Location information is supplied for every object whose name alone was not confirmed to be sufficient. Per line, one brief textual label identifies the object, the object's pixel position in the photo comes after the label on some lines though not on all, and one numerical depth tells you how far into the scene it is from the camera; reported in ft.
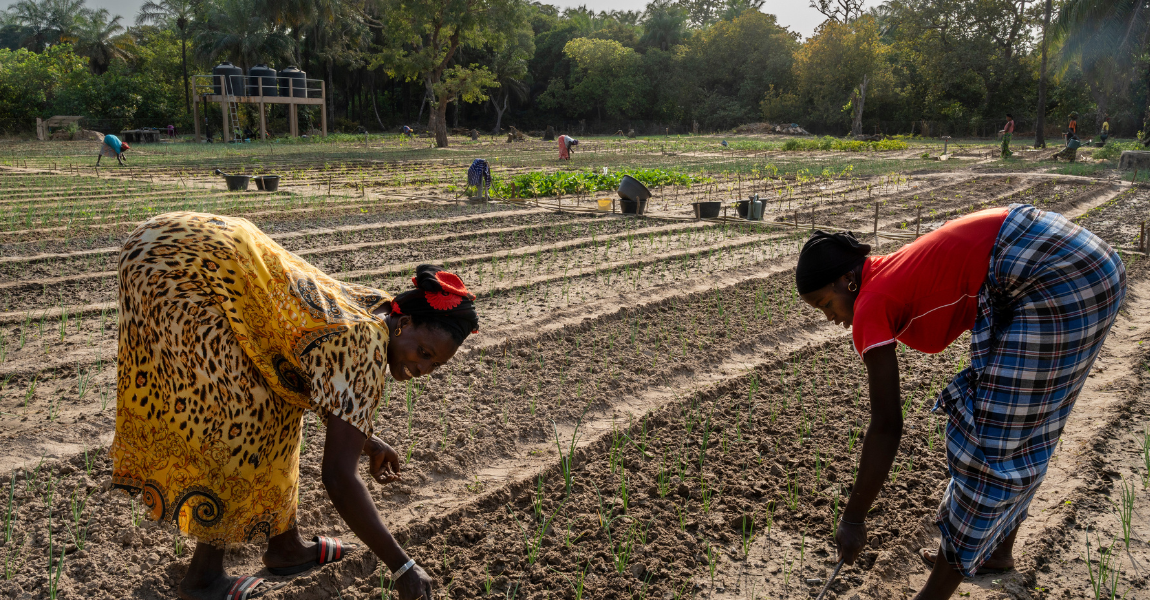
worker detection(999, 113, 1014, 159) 65.87
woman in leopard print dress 5.74
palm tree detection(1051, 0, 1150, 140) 71.97
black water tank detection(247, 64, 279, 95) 94.99
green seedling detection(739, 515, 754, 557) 8.70
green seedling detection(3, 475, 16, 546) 8.27
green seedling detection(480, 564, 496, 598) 7.87
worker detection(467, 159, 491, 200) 36.26
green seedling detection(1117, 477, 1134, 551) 8.66
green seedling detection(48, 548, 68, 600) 7.30
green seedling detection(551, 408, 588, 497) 9.53
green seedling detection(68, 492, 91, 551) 8.43
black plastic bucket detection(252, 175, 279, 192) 38.78
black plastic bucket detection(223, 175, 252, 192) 39.11
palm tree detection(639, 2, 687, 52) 161.48
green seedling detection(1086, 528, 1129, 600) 7.82
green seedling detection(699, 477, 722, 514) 9.68
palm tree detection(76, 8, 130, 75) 137.18
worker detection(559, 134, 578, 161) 62.06
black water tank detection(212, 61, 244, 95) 93.35
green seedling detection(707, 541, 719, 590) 8.32
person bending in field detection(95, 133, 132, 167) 52.65
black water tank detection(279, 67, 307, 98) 97.86
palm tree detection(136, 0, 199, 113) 116.16
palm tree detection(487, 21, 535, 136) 129.37
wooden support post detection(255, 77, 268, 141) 94.95
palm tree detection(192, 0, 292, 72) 116.26
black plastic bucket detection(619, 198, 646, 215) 33.04
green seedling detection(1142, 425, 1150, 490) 10.13
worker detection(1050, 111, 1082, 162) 62.75
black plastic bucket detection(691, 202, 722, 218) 31.73
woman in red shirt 5.91
